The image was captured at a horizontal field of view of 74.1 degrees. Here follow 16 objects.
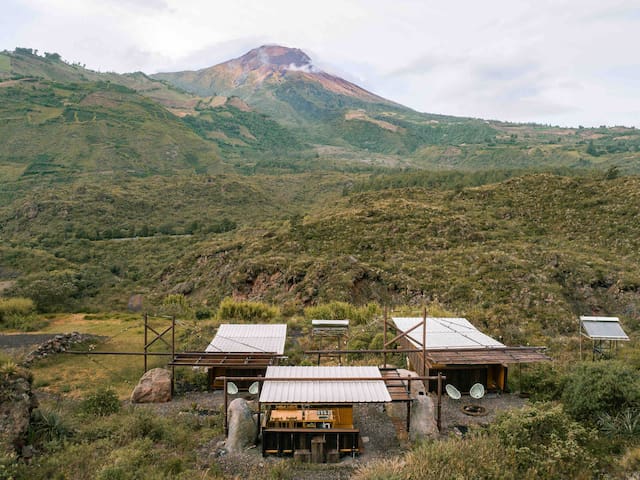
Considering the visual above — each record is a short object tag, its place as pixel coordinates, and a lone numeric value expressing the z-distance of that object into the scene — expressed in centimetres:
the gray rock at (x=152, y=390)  1334
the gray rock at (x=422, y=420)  1045
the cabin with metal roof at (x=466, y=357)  1241
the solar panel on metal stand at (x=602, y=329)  1302
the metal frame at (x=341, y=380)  1055
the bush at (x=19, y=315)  2268
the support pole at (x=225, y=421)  1066
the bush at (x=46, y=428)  974
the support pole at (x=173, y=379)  1371
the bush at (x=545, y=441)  856
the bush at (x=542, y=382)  1241
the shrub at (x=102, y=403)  1186
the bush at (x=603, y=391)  1041
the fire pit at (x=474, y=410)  1186
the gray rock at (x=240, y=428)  1004
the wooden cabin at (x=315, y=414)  974
